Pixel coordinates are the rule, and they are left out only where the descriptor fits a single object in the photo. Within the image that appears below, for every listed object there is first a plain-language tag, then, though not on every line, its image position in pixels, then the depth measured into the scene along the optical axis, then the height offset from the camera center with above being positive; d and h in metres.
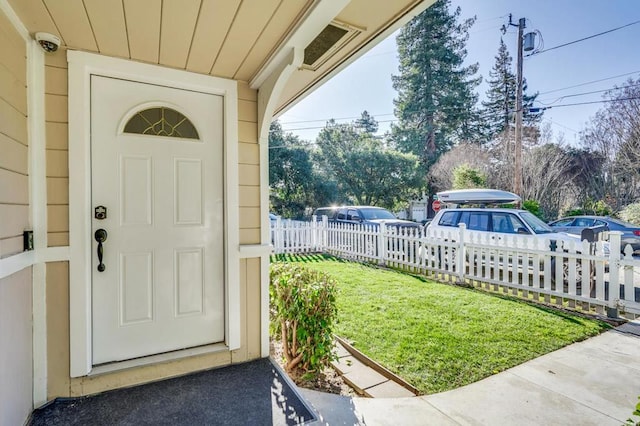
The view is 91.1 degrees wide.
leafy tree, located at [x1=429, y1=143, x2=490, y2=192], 16.08 +2.48
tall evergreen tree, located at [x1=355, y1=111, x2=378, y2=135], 23.67 +6.70
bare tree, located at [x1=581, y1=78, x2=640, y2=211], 12.29 +2.77
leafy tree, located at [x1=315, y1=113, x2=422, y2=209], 16.73 +2.05
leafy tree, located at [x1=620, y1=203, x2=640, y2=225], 10.43 -0.15
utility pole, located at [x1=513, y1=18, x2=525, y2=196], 9.97 +2.26
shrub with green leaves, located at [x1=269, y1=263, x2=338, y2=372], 2.39 -0.84
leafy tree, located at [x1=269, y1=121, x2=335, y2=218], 16.61 +1.63
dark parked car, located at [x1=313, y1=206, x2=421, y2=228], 8.60 -0.18
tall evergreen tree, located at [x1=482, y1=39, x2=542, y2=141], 18.66 +6.69
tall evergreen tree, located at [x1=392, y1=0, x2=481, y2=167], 18.73 +7.82
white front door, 2.09 -0.06
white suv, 5.38 -0.22
